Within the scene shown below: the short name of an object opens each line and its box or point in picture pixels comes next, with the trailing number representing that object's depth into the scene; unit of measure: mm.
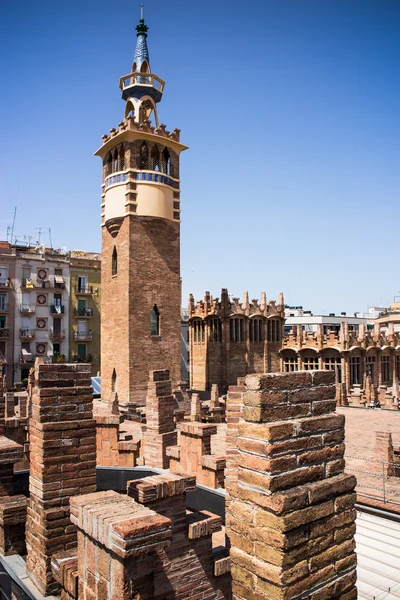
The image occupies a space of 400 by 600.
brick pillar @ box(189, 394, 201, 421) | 20797
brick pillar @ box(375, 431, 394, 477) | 12453
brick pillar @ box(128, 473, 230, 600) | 4473
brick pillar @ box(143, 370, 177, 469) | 10367
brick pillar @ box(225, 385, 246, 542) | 5434
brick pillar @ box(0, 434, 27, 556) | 5656
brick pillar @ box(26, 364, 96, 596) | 5172
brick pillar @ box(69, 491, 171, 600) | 3047
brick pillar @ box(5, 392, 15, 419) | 17062
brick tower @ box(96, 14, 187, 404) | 24406
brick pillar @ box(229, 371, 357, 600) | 2721
